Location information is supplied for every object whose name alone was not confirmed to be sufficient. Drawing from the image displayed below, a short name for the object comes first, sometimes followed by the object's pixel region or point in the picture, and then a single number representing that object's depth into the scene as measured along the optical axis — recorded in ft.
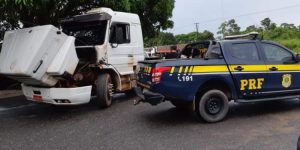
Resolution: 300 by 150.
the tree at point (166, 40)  284.94
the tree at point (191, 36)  266.59
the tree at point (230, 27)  267.59
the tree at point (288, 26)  231.30
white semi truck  28.19
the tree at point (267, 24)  255.21
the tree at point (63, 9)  40.70
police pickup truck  25.48
